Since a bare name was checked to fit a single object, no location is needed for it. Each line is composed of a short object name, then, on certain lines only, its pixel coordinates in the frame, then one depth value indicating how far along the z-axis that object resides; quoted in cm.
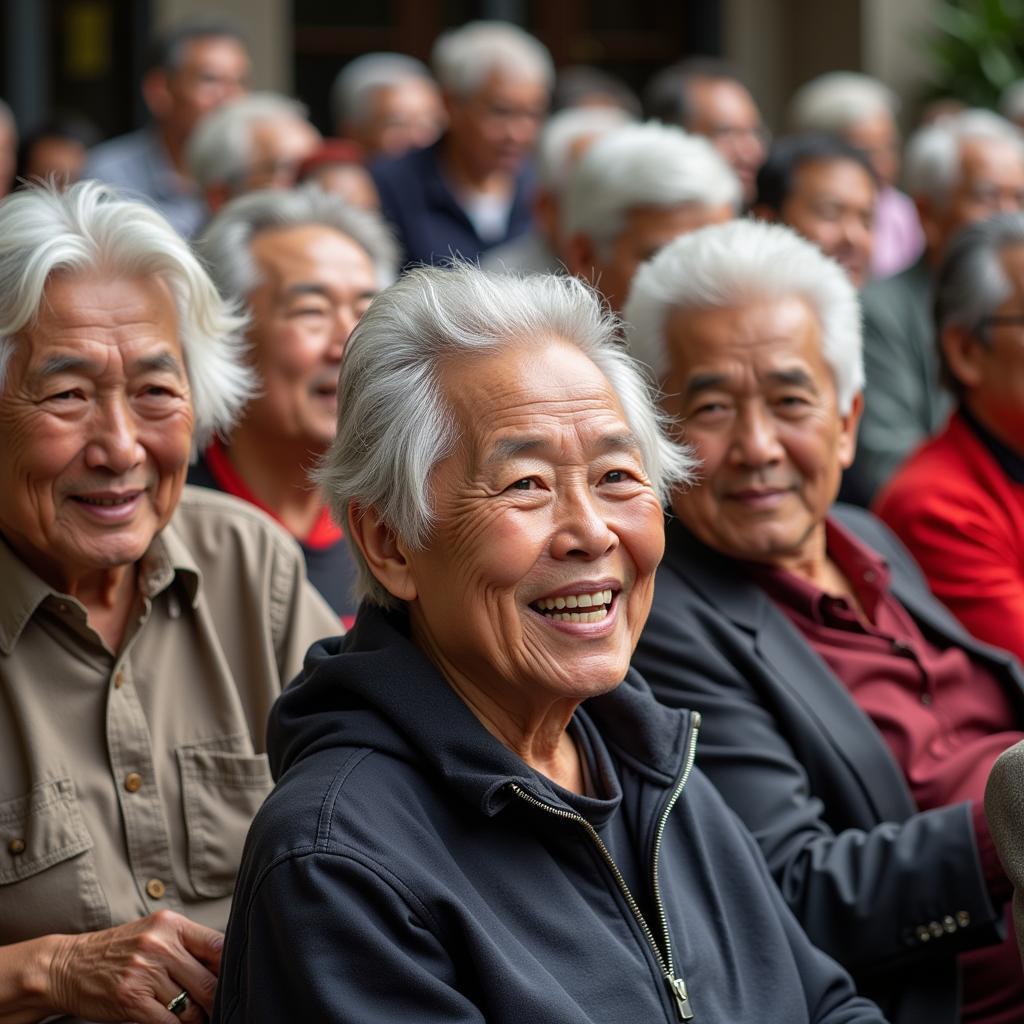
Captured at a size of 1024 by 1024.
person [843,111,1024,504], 467
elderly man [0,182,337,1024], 215
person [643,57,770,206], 664
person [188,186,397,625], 327
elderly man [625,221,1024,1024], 228
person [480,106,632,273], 495
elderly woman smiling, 167
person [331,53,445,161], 724
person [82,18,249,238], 662
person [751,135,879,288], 491
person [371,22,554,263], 595
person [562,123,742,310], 382
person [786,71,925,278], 678
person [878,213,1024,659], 311
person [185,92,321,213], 538
